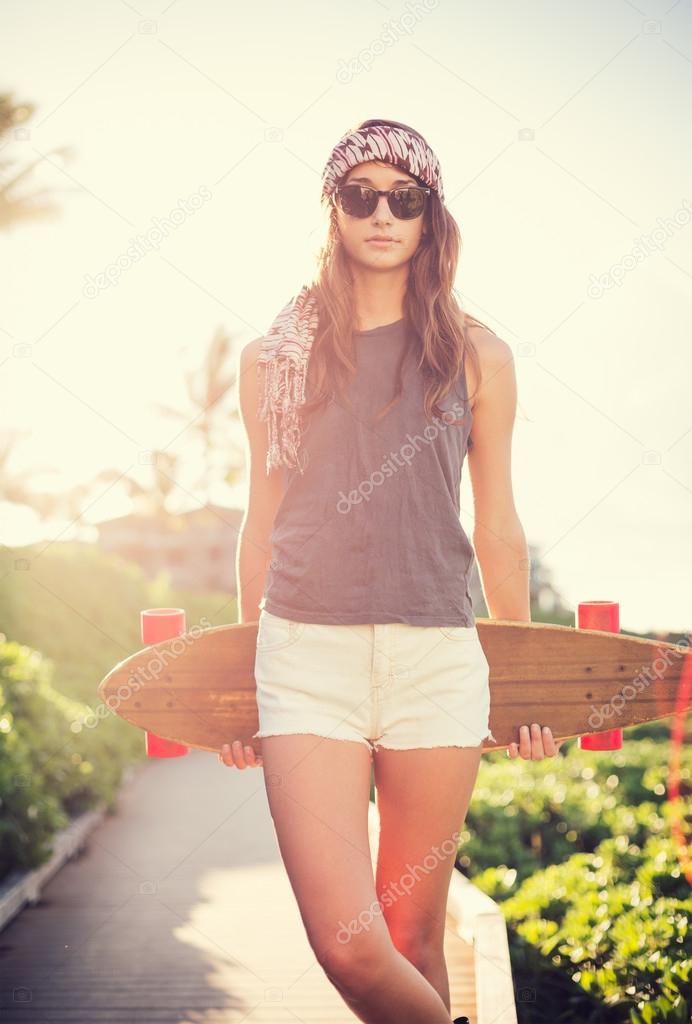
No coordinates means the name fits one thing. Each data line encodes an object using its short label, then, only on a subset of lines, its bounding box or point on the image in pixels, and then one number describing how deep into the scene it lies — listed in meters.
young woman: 2.08
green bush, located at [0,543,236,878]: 6.04
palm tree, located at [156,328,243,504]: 29.34
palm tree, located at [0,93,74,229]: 12.51
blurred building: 38.84
